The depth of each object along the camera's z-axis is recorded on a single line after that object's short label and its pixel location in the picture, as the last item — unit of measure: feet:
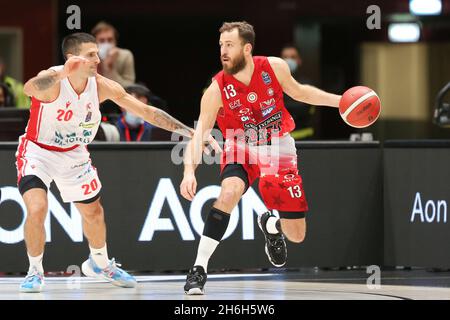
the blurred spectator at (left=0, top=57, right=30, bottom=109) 47.37
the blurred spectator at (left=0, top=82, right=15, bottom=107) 44.52
